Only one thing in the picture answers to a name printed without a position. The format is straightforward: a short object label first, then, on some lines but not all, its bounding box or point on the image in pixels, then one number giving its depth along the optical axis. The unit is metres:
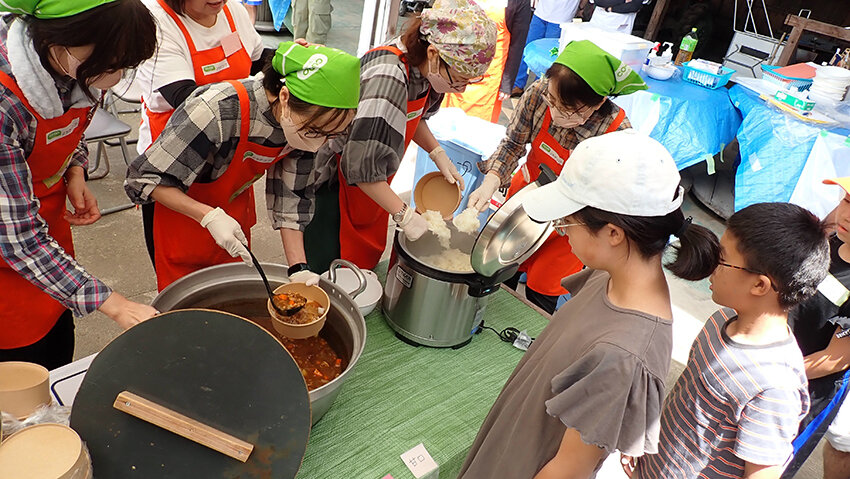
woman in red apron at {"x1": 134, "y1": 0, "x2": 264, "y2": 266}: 1.90
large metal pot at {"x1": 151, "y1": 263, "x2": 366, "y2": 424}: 1.36
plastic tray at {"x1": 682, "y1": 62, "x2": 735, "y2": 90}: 4.32
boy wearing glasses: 1.35
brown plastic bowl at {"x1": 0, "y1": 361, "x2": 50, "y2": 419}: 0.99
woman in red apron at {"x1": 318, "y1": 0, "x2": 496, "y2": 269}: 1.75
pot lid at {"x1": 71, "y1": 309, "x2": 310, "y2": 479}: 0.88
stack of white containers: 3.83
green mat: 1.33
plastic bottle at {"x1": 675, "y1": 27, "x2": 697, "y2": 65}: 4.66
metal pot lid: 1.52
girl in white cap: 1.02
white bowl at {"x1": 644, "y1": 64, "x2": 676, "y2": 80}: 4.28
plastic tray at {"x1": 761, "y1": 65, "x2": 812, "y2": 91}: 4.21
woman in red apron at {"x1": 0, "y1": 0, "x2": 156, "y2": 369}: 1.14
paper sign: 1.33
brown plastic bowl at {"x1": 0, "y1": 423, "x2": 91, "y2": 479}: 0.73
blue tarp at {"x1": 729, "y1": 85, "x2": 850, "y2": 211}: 3.74
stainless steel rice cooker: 1.54
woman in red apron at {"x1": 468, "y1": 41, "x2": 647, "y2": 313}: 1.95
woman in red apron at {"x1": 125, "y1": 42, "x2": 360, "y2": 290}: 1.37
